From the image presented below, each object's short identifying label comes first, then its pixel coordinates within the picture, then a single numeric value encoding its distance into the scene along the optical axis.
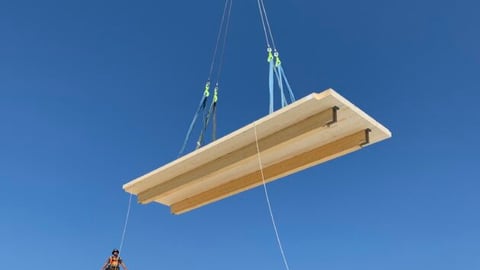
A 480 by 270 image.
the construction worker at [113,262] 7.96
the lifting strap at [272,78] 6.46
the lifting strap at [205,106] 8.28
